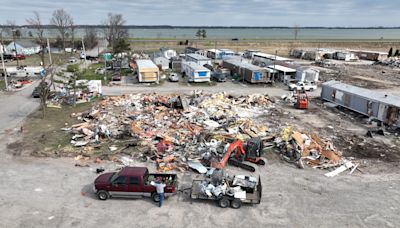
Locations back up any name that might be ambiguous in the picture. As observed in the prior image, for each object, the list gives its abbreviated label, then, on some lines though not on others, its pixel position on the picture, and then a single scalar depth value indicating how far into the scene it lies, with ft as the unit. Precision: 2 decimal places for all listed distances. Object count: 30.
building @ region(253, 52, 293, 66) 184.44
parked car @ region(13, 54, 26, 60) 226.58
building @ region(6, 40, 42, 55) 255.97
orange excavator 61.82
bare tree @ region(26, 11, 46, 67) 266.06
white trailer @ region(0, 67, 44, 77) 160.35
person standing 46.69
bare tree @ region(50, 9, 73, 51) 363.48
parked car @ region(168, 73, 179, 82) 151.33
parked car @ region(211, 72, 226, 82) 152.46
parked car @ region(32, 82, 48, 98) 115.65
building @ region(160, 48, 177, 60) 228.70
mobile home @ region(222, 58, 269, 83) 144.25
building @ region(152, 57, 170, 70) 187.09
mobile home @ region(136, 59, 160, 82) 144.46
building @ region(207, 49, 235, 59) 241.55
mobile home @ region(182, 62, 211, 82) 146.10
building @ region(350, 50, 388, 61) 242.78
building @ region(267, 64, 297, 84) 149.38
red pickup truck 48.52
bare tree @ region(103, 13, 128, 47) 353.43
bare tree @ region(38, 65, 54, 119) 91.50
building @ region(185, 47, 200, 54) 259.74
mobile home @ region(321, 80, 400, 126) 85.71
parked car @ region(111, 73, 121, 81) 151.53
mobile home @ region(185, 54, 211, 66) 184.78
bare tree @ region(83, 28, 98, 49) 346.95
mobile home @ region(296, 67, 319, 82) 148.25
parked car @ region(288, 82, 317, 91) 134.09
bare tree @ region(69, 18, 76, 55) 341.21
